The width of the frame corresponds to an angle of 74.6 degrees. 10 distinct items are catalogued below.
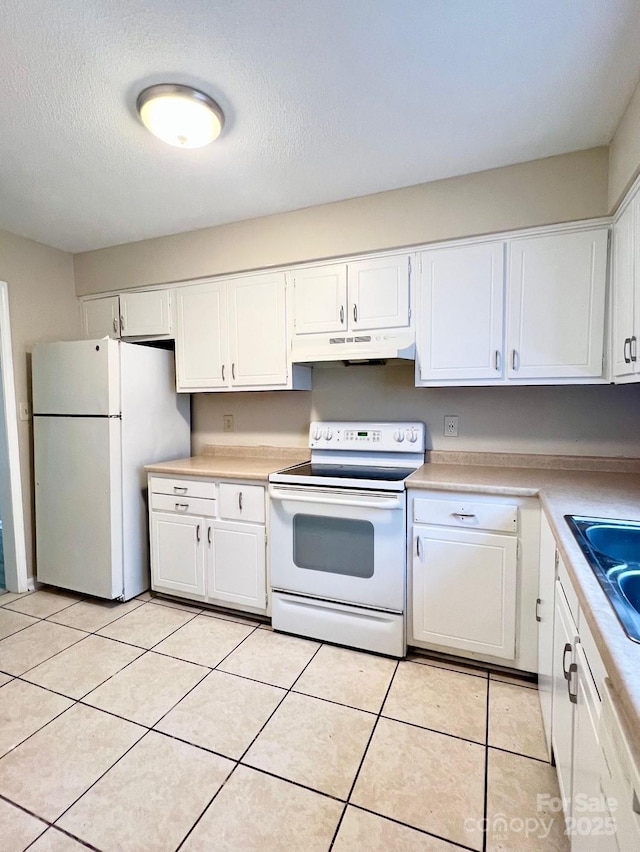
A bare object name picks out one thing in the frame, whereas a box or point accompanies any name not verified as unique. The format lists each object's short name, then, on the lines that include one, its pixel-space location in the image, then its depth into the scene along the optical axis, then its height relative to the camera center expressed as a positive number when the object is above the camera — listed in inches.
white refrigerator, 100.3 -13.0
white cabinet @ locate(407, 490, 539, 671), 71.9 -31.4
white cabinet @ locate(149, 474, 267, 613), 93.3 -32.0
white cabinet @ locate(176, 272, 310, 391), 99.8 +17.0
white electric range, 79.5 -29.1
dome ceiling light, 58.2 +42.1
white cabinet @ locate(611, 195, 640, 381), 61.9 +17.1
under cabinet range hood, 85.7 +12.2
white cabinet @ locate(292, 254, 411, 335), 88.4 +23.6
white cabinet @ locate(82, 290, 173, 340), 112.3 +25.0
